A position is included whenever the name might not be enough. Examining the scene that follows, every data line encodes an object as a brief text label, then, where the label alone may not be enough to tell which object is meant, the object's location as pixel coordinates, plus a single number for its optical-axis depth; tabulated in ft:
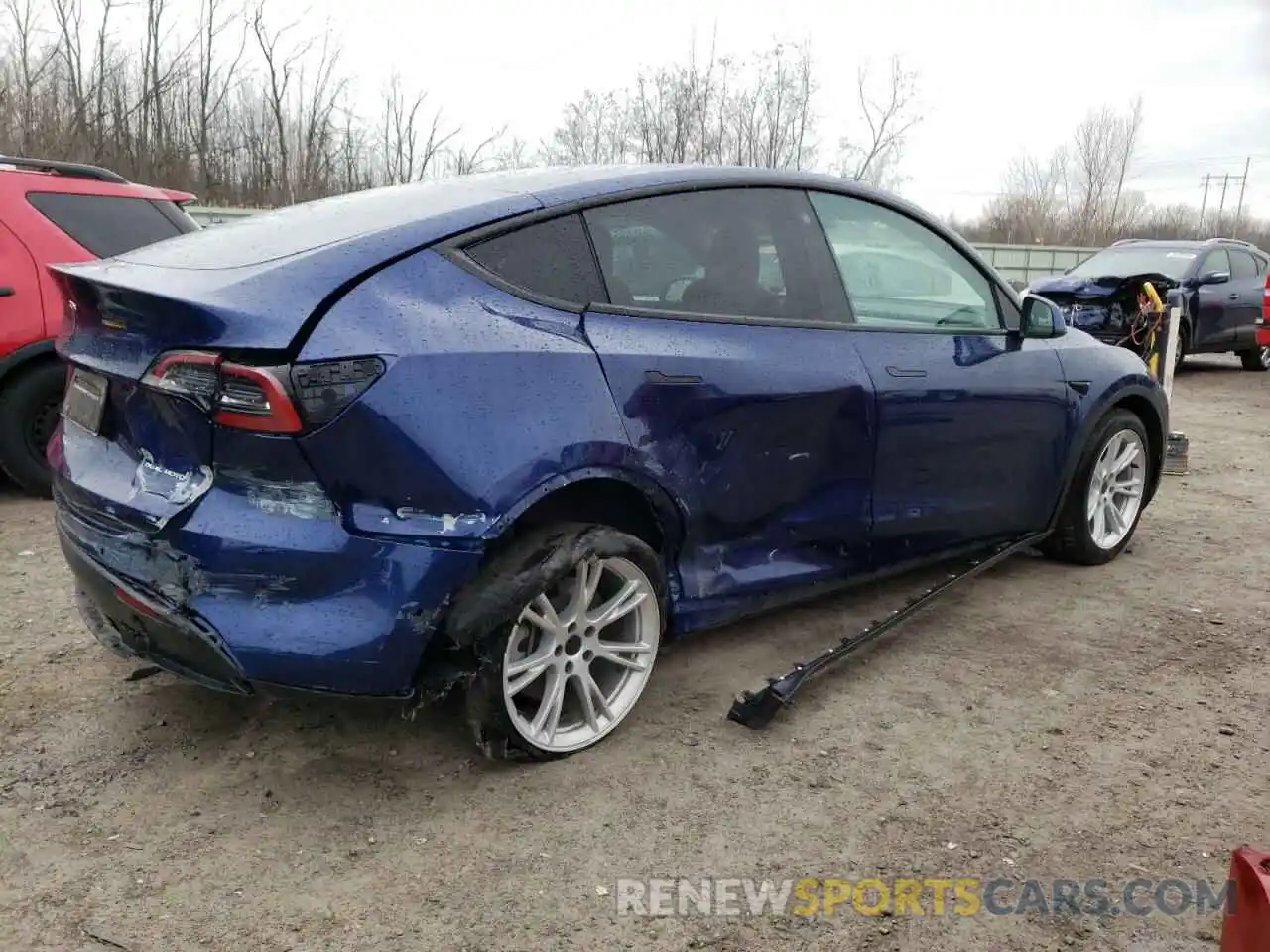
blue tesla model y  7.63
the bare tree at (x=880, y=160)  80.12
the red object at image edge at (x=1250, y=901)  4.84
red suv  16.89
